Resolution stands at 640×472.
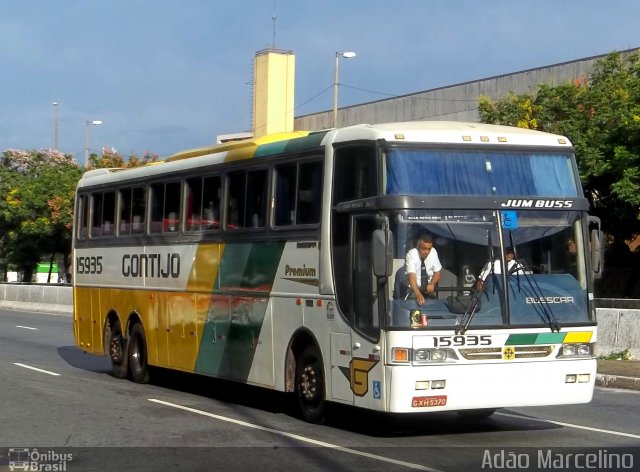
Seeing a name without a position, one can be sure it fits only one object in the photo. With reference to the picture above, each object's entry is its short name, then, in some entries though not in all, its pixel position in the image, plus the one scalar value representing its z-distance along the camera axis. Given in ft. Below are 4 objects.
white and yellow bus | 36.19
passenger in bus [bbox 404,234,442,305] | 36.14
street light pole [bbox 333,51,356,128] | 142.75
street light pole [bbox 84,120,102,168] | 207.70
